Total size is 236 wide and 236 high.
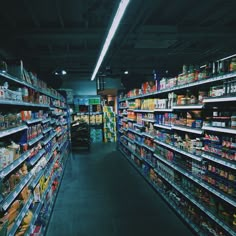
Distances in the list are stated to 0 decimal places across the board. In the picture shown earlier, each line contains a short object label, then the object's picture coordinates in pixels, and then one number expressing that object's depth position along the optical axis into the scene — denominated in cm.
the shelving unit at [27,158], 239
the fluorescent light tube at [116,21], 250
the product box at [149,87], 568
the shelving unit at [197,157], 285
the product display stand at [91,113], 1361
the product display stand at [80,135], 1101
